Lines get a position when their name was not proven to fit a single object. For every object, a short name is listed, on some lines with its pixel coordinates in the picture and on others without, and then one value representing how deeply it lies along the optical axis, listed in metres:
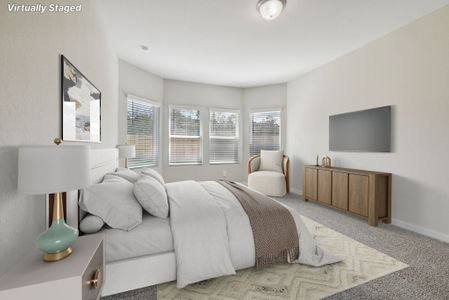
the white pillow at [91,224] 1.43
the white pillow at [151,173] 2.44
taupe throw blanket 1.66
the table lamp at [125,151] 3.18
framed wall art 1.49
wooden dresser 2.69
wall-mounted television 2.86
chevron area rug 1.47
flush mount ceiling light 2.06
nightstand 0.78
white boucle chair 4.16
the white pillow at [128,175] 2.25
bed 1.42
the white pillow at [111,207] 1.46
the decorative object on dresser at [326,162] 3.59
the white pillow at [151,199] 1.60
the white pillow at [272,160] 4.56
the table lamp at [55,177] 0.83
